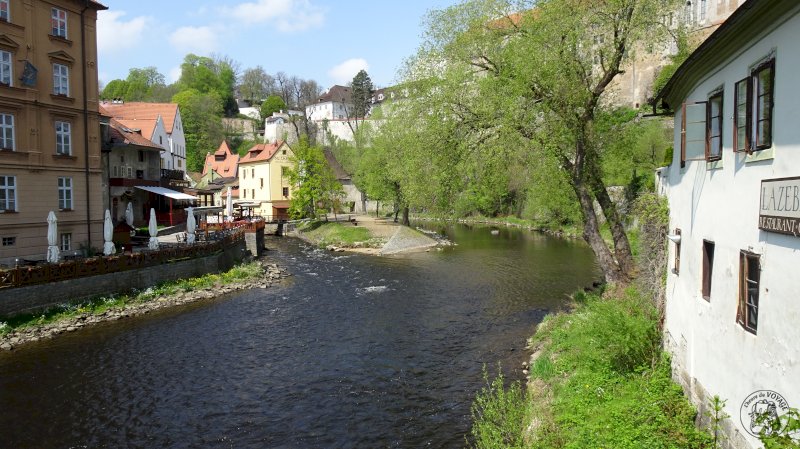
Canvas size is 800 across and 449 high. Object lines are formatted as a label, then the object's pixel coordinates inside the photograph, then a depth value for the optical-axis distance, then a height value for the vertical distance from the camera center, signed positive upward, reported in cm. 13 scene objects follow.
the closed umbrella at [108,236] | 2398 -169
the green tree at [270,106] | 11206 +1985
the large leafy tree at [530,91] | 1828 +393
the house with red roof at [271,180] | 6612 +245
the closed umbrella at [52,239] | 2136 -164
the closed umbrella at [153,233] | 2642 -173
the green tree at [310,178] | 5753 +228
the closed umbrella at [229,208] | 4372 -75
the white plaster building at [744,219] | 576 -27
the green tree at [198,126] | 8844 +1266
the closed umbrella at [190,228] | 2955 -163
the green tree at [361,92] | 10931 +2247
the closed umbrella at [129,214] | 3459 -102
